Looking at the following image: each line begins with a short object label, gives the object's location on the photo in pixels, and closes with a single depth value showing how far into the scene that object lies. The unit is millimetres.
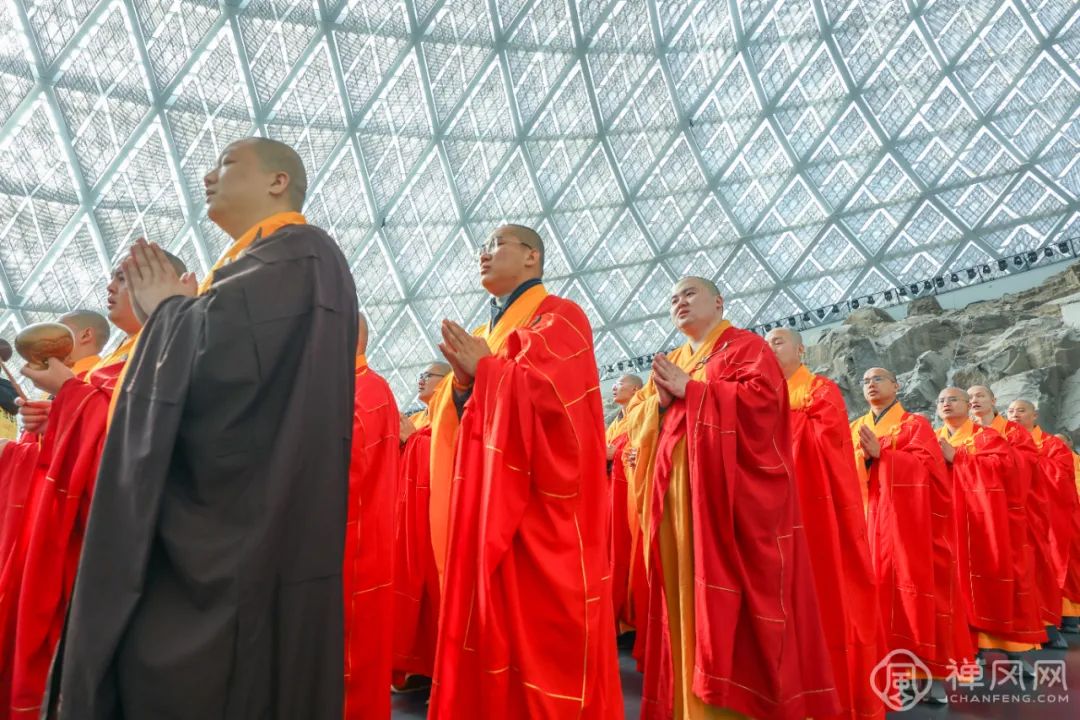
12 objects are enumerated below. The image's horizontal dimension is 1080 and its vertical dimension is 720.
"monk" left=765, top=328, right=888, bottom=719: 4848
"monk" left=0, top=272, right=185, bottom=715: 3252
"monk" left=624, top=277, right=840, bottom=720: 3902
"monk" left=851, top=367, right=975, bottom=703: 6297
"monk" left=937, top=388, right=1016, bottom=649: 7828
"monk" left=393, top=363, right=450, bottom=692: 6098
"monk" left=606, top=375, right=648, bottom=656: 7516
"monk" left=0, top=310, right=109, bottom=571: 3873
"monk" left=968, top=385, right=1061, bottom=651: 7820
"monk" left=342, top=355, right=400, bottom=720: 4301
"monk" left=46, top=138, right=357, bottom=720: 1829
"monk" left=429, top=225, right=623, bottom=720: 3205
